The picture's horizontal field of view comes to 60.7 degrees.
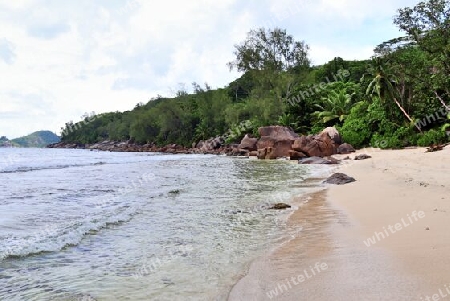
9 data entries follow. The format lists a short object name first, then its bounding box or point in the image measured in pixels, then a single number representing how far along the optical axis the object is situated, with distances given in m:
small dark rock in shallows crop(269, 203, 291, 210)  9.58
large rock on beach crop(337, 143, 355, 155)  32.31
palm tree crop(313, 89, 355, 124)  42.72
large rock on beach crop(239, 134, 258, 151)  41.66
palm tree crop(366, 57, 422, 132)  32.16
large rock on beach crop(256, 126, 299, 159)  34.07
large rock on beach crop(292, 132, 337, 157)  30.36
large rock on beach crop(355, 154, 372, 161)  24.77
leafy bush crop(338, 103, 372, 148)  35.12
